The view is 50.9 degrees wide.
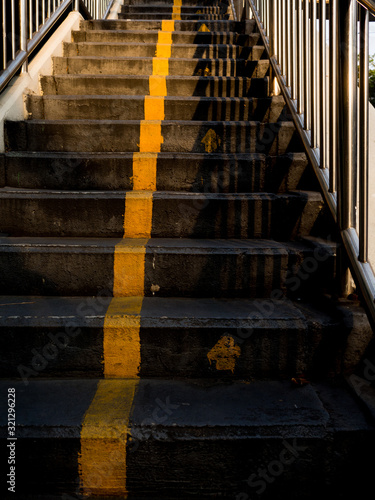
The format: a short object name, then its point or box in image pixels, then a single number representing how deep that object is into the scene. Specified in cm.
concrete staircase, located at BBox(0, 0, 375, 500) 123
